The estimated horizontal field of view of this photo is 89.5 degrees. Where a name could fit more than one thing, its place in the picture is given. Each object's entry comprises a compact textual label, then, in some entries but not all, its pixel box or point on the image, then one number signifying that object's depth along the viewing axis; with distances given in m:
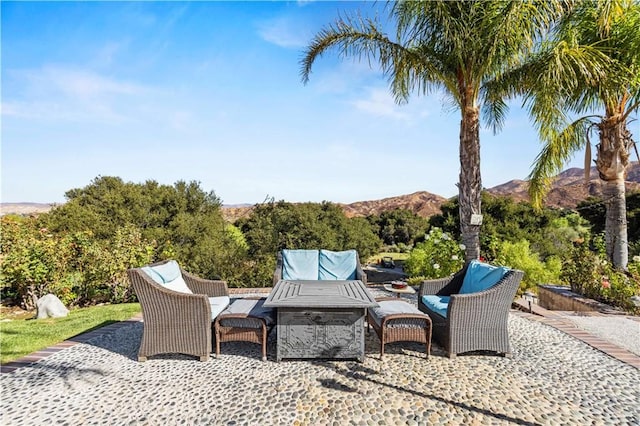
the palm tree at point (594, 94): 5.42
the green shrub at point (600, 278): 5.73
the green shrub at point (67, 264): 6.36
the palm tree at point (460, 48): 5.27
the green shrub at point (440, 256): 6.80
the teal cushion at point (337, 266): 5.32
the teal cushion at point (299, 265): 5.25
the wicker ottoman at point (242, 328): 3.53
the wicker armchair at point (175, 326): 3.43
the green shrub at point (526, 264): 7.17
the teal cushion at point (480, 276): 3.79
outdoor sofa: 5.27
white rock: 5.45
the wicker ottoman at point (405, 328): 3.51
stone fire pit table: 3.45
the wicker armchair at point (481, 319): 3.51
